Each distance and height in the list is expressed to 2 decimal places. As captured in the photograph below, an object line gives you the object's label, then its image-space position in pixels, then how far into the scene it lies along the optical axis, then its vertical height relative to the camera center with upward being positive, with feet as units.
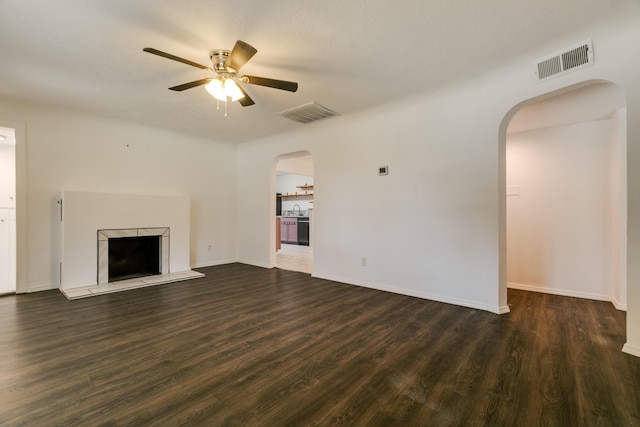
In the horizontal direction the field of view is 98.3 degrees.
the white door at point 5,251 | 13.85 -1.90
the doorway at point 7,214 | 13.87 -0.03
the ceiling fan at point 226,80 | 8.01 +4.02
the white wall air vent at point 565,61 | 7.63 +4.45
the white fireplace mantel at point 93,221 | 12.51 -0.37
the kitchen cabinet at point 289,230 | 30.96 -1.85
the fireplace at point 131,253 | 13.46 -2.15
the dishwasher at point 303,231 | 30.12 -1.87
